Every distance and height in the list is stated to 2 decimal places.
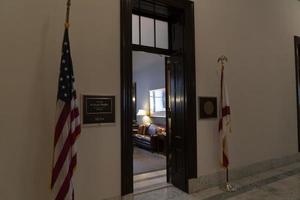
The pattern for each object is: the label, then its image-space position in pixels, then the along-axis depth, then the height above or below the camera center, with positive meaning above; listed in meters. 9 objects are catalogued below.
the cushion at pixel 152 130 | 7.73 -0.66
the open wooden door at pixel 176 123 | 3.96 -0.24
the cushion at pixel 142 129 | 8.43 -0.70
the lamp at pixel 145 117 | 9.12 -0.25
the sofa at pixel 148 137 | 7.33 -0.90
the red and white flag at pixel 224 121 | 3.93 -0.19
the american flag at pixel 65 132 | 2.30 -0.22
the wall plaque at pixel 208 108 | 4.04 +0.04
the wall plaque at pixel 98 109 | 2.98 +0.03
